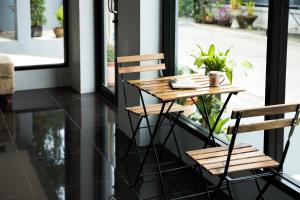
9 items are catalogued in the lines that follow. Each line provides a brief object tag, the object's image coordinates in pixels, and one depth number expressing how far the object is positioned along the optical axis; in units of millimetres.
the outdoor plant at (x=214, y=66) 4012
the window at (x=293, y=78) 3166
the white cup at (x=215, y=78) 3639
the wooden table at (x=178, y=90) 3473
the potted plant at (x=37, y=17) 7172
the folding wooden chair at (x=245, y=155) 2719
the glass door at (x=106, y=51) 6383
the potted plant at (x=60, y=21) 7246
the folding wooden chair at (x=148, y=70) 4137
